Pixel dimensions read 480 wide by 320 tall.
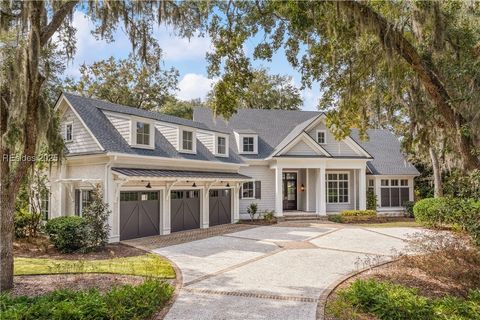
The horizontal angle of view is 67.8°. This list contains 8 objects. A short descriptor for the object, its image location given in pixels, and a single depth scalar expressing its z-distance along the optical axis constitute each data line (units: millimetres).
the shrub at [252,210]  21141
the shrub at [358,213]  21781
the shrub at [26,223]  14133
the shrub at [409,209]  23938
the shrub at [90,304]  5672
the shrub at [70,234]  12172
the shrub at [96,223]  12375
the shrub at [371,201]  24078
